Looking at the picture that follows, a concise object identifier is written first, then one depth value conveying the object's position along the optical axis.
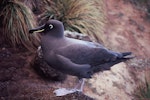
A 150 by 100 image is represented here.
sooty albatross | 6.84
